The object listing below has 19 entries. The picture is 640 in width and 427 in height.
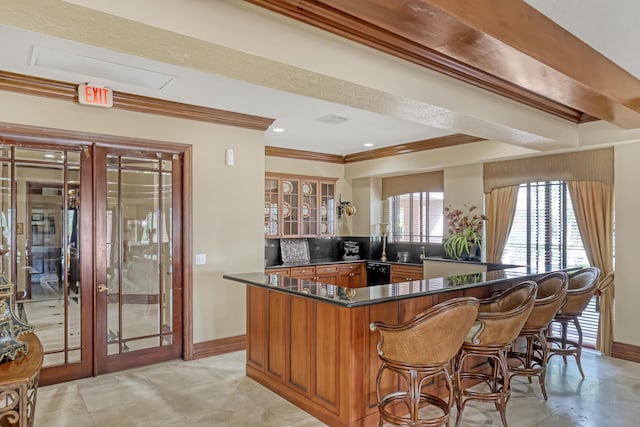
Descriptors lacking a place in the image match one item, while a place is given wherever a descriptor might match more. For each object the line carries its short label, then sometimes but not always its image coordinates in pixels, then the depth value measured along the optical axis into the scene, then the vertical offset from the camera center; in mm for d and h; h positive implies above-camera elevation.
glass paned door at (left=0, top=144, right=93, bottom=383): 3602 -229
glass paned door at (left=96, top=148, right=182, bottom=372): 4008 -402
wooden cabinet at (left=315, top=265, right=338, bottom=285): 6625 -872
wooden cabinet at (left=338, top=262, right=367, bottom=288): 7004 -950
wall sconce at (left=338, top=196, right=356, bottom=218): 7465 +211
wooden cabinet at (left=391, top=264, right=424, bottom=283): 6312 -831
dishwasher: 6909 -905
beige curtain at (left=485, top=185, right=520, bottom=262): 5438 +40
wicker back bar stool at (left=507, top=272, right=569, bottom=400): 3316 -883
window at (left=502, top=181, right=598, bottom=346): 4859 -183
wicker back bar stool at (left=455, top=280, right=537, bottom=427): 2834 -860
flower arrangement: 5582 -169
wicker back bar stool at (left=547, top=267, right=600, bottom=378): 3850 -786
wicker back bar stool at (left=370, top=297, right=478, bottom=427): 2455 -764
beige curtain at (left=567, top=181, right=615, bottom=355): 4520 -193
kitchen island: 2818 -878
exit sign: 3701 +1151
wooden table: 1731 -697
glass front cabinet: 6613 +251
